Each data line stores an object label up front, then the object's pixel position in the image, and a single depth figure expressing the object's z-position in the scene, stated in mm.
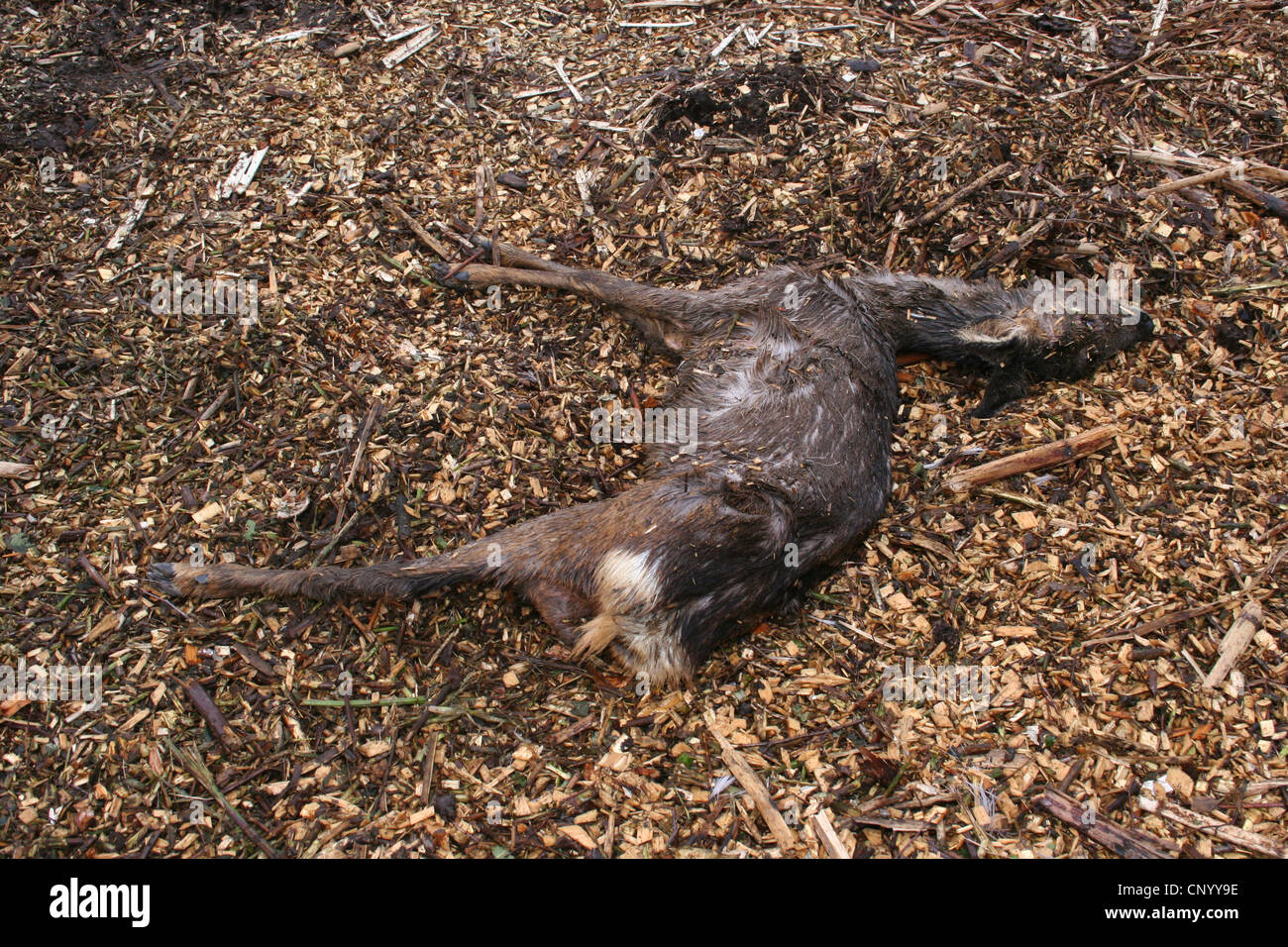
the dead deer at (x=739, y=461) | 3439
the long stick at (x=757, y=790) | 3098
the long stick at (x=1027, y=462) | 4102
